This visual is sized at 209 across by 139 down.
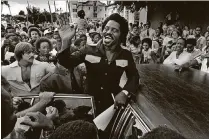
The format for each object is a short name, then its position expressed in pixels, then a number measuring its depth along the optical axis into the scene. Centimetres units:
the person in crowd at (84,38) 191
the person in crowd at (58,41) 174
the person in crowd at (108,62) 178
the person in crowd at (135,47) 197
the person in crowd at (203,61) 263
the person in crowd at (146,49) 211
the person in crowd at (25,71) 167
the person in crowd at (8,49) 167
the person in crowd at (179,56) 240
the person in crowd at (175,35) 246
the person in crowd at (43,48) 182
